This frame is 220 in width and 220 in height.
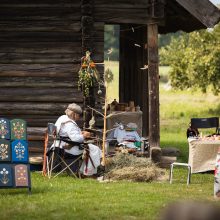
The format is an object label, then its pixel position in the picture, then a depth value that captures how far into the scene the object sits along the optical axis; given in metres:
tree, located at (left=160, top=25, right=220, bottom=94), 35.56
